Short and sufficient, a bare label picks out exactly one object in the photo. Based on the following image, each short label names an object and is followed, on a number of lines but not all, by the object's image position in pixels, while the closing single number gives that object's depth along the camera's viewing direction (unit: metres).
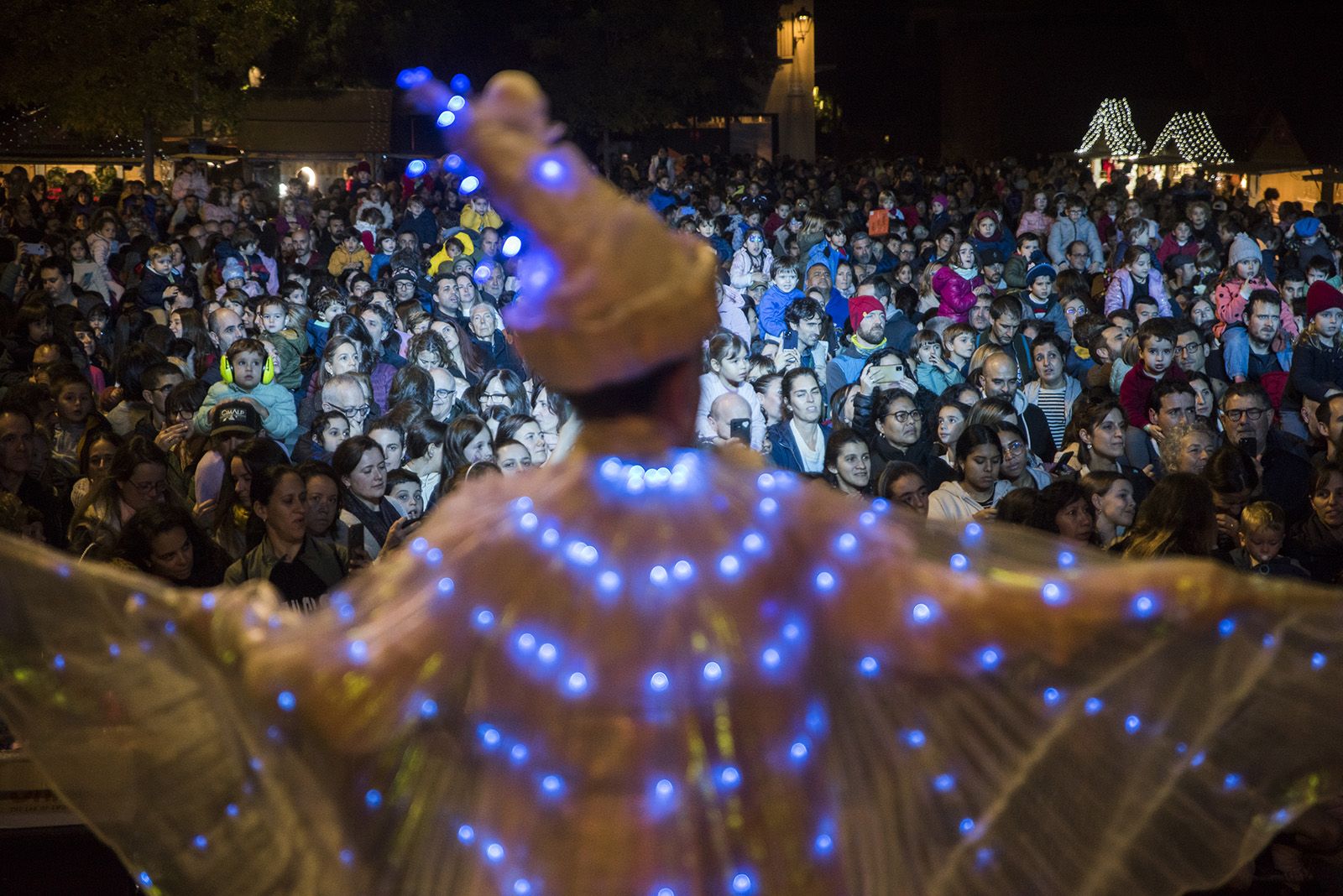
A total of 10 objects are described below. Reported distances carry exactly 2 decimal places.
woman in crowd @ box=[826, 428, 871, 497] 6.71
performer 2.28
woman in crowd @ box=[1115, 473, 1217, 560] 5.13
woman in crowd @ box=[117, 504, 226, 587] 5.27
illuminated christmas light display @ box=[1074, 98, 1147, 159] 31.30
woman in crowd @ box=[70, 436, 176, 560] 6.27
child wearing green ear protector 8.59
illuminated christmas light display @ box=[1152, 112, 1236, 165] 29.02
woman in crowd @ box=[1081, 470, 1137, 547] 5.98
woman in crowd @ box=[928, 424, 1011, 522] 6.42
